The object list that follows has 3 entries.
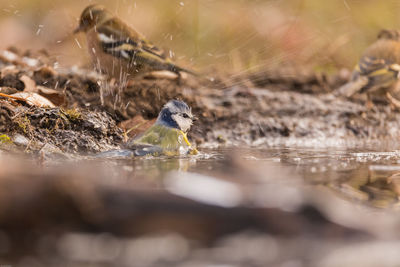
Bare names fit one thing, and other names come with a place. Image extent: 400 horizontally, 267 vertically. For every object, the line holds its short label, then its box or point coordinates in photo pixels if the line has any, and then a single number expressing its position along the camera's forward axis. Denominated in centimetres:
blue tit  680
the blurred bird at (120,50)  924
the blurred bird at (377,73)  1189
